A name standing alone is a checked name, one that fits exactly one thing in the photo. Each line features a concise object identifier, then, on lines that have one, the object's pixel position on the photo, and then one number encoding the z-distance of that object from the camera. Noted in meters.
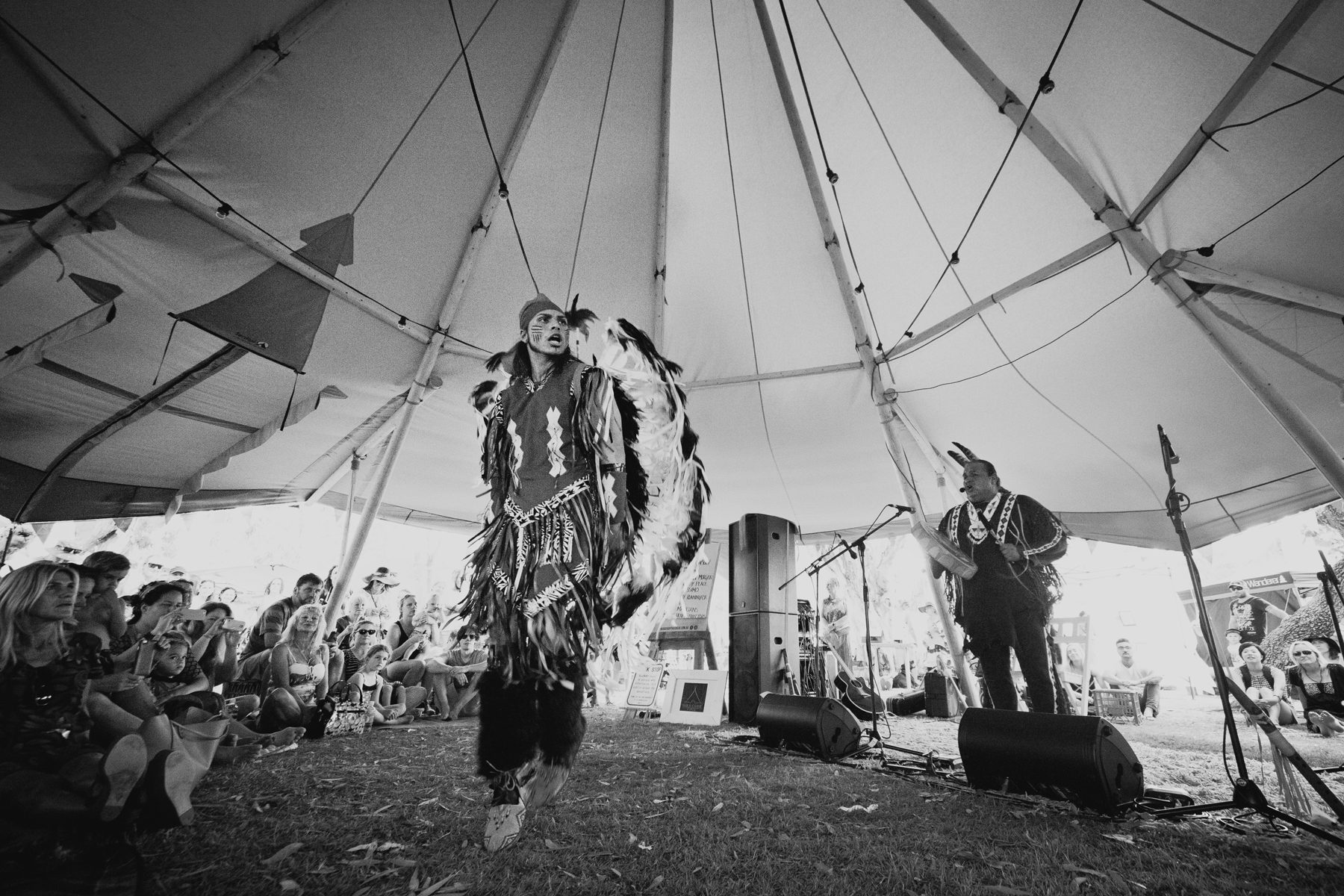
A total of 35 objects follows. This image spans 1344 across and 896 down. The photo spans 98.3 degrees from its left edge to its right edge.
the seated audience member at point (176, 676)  3.53
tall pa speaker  5.85
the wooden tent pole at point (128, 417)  5.29
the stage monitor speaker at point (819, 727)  3.40
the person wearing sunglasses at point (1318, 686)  4.84
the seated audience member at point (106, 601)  2.93
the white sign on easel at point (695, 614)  8.09
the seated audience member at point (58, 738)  1.54
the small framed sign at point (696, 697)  5.59
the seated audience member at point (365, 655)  5.47
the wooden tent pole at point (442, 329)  5.11
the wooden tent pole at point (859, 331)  5.18
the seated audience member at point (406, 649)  5.89
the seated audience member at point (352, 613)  6.37
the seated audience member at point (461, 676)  6.04
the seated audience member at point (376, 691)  4.80
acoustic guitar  6.41
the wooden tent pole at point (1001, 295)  4.46
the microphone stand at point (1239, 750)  1.96
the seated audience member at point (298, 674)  3.91
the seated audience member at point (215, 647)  4.87
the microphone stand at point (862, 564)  3.69
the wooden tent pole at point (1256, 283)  3.62
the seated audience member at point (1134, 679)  7.17
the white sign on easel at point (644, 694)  6.14
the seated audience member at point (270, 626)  4.61
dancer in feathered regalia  1.93
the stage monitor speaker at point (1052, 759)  2.13
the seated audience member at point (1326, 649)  5.49
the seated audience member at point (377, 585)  6.82
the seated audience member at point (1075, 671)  7.44
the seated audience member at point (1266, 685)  5.43
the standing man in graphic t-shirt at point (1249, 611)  8.76
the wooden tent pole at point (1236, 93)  2.89
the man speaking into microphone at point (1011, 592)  3.27
